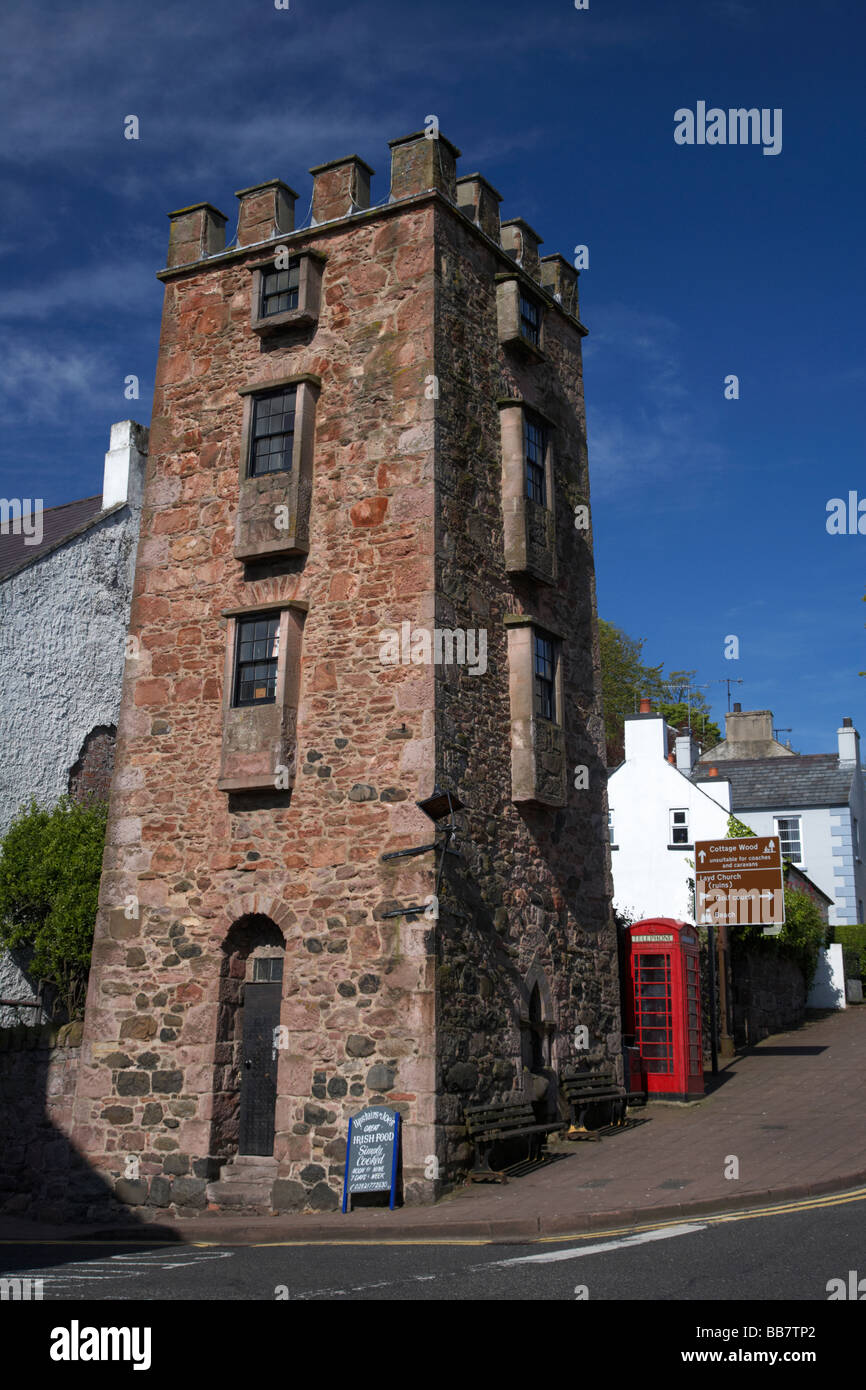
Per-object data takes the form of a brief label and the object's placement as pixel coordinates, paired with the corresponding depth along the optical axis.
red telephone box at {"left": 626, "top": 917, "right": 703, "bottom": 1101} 19.03
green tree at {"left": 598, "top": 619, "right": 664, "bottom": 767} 49.75
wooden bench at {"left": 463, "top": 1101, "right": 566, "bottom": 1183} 14.23
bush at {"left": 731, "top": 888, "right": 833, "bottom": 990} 28.47
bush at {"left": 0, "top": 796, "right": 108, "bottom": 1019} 20.23
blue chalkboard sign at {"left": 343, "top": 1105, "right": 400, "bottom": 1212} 13.66
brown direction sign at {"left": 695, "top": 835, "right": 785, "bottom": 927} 21.56
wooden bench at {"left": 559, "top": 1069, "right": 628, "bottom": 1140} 16.89
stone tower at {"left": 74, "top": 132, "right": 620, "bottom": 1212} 14.93
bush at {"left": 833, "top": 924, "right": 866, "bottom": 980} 35.97
